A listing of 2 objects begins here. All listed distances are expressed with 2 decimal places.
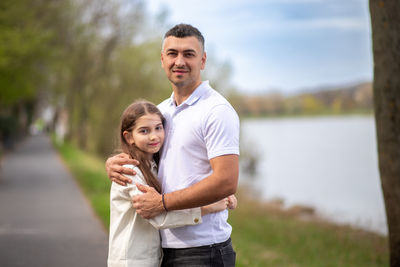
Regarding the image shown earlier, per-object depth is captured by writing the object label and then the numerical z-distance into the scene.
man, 2.68
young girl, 2.90
